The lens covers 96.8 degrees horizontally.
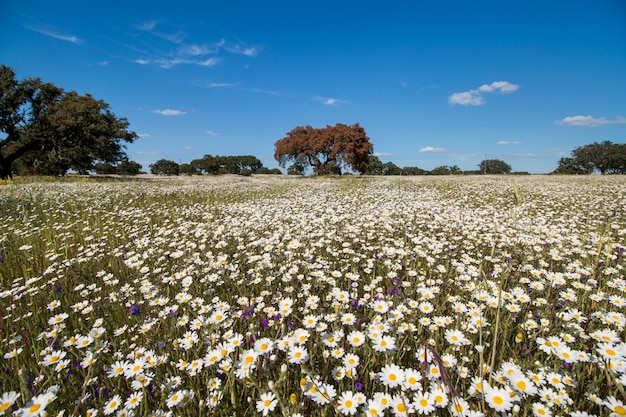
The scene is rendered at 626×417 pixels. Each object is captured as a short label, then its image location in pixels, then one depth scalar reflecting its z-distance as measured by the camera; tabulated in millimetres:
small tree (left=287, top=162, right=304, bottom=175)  65912
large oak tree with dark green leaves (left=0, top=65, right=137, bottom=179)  27844
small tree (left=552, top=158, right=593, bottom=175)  78331
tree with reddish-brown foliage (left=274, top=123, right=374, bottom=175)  39312
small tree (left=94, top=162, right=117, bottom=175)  84625
